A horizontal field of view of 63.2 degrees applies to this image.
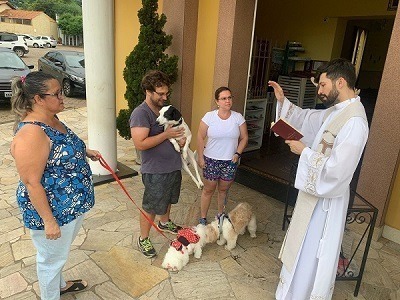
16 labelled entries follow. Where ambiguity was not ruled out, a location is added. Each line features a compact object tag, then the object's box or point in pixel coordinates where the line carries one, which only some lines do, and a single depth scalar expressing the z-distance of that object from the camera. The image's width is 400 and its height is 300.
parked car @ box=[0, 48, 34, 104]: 9.98
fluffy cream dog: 3.50
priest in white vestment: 2.21
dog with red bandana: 3.17
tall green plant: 5.02
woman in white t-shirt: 3.54
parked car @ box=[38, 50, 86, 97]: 12.07
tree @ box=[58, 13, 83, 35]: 52.94
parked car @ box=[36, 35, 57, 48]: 42.66
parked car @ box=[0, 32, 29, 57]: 27.21
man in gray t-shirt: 2.89
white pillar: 4.69
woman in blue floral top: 2.00
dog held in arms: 2.94
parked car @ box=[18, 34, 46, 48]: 40.78
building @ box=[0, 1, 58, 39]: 52.34
